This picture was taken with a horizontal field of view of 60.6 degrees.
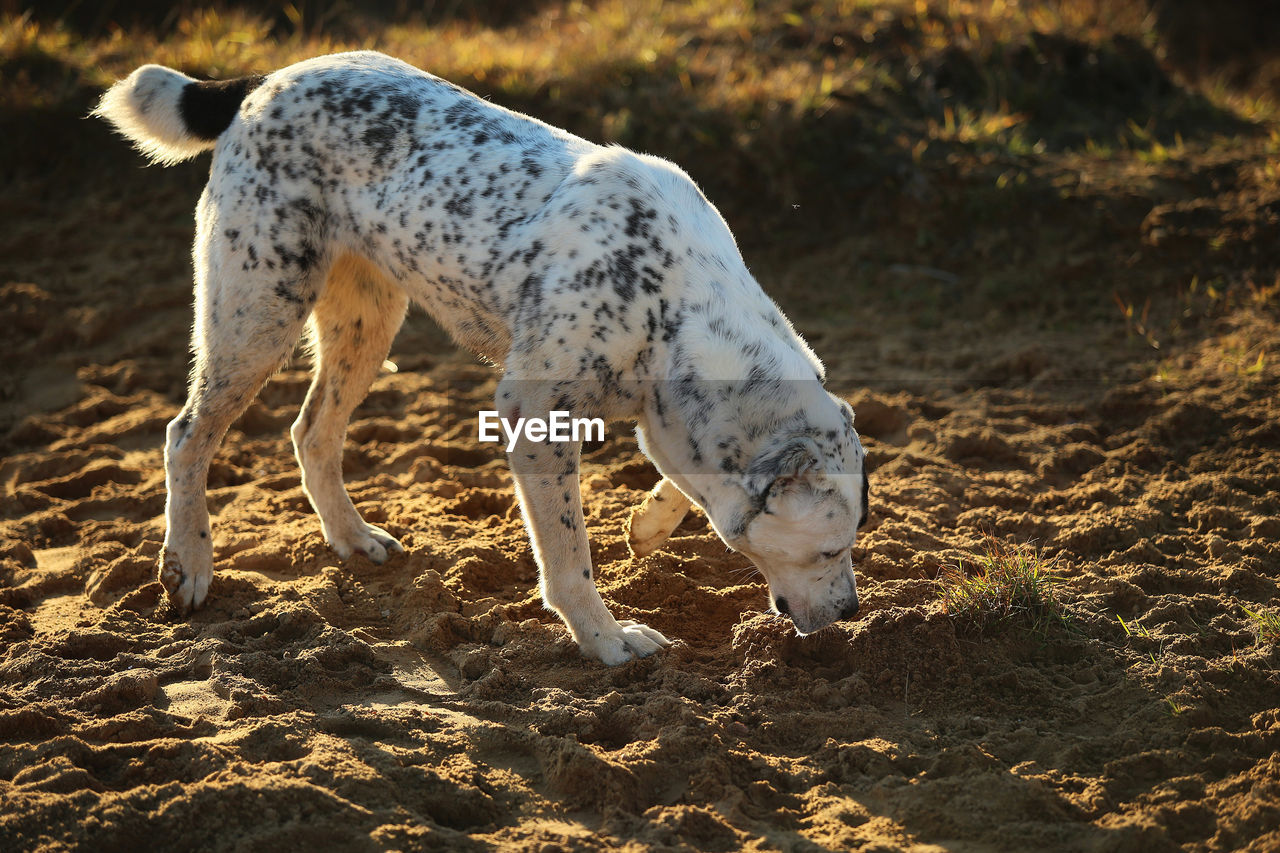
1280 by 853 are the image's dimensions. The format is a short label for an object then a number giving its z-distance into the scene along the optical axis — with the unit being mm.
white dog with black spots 3822
